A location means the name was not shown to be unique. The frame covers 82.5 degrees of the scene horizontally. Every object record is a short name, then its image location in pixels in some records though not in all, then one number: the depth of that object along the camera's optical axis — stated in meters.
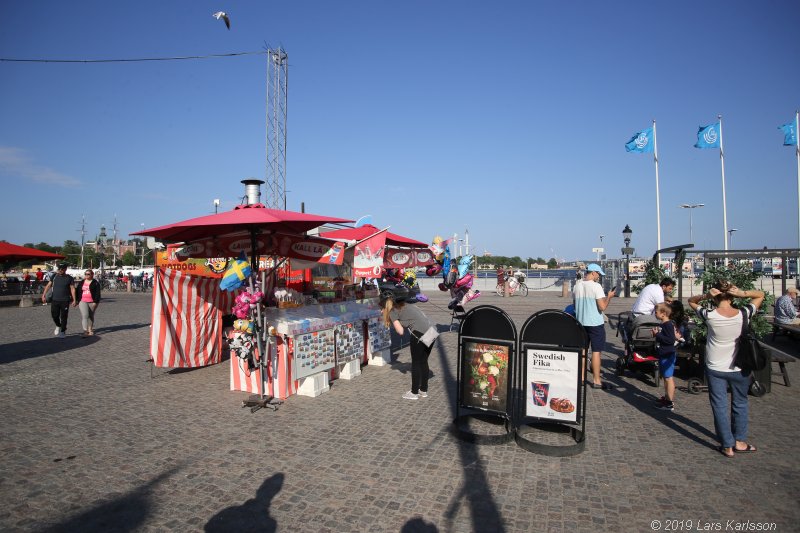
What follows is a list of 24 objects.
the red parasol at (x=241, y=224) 5.80
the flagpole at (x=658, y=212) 27.00
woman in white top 4.52
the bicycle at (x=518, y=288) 27.54
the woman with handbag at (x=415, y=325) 6.22
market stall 6.20
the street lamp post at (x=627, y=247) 22.15
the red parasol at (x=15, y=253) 13.49
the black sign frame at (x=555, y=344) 4.67
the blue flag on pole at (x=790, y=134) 24.22
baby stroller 7.34
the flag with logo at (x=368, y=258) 7.52
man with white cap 6.89
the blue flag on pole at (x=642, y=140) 27.03
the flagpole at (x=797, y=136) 23.97
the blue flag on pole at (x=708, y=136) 25.20
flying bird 10.16
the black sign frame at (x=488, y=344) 5.02
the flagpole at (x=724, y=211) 25.99
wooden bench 9.81
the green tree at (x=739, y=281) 7.49
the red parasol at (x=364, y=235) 8.98
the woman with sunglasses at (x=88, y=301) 11.97
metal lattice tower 23.83
